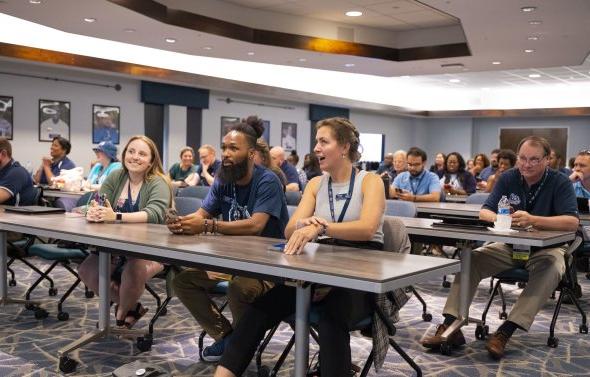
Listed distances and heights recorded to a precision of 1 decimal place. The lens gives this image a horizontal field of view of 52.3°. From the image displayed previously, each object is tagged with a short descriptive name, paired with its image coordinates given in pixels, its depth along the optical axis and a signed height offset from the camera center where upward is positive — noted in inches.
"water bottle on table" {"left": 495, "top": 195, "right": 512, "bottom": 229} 142.5 -13.1
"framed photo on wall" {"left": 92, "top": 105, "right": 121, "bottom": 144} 435.2 +22.0
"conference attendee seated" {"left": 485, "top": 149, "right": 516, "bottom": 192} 290.8 +1.5
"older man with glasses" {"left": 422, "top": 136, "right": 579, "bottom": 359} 145.6 -21.3
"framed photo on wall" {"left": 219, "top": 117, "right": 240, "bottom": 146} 529.0 +29.8
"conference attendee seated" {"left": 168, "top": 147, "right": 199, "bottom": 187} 349.7 -7.8
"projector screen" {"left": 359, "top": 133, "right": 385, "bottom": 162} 726.5 +16.7
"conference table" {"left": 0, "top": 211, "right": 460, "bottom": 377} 83.4 -15.9
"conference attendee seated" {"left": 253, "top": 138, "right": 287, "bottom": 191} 172.1 +0.2
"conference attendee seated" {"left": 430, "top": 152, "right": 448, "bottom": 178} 408.2 -3.4
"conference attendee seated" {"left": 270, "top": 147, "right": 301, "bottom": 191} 323.6 -5.4
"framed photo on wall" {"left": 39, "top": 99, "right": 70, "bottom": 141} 402.9 +22.1
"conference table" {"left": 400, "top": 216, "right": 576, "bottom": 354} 132.6 -17.4
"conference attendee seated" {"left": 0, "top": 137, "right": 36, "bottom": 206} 184.7 -9.8
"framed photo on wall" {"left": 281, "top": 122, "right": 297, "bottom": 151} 593.3 +21.5
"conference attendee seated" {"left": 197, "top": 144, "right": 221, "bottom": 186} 339.9 -5.0
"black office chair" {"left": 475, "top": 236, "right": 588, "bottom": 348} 153.6 -31.3
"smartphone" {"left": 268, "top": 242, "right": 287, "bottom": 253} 101.7 -15.5
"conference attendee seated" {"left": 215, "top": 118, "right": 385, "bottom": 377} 98.3 -13.5
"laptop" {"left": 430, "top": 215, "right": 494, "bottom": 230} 143.5 -15.0
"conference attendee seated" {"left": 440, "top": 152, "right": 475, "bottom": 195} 337.4 -8.0
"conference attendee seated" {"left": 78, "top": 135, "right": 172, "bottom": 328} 143.5 -12.3
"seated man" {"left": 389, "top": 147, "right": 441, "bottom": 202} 247.9 -8.8
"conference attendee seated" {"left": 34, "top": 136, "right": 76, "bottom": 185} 304.3 -5.8
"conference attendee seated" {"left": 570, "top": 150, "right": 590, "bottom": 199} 222.5 -3.9
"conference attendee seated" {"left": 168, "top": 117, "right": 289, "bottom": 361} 123.1 -11.5
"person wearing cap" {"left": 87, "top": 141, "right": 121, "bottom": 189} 260.4 -4.6
